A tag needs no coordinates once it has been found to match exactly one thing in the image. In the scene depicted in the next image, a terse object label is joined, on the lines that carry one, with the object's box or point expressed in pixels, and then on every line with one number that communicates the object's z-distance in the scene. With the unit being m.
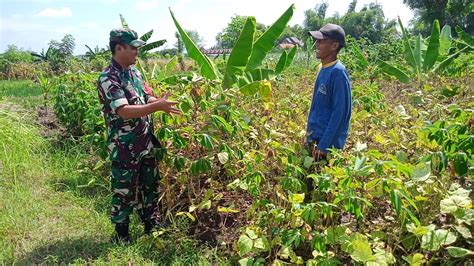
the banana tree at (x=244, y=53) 4.36
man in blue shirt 2.78
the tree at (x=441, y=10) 24.80
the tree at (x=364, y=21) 44.12
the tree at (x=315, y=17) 52.51
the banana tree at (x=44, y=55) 16.97
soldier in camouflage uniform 2.83
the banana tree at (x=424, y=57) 7.24
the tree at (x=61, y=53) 14.73
